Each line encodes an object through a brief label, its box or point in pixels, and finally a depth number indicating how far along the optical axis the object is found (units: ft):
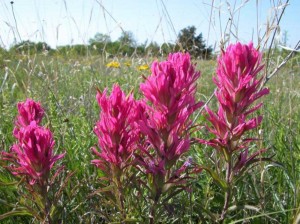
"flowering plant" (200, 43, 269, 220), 0.99
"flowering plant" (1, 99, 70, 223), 0.97
